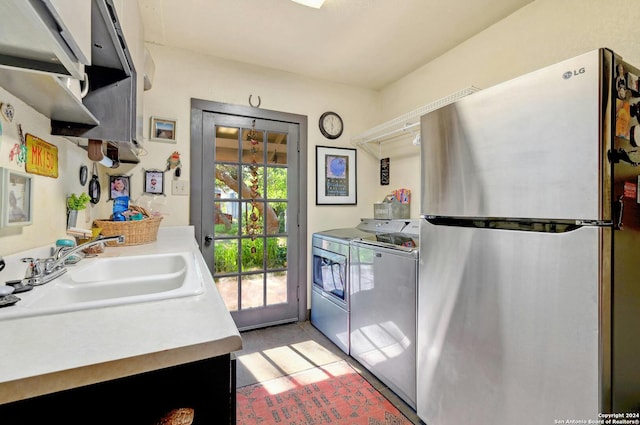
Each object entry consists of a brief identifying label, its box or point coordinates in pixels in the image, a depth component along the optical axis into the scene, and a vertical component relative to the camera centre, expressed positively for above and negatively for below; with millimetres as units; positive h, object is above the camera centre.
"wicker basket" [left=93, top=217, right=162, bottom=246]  1718 -105
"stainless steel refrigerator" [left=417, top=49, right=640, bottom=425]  917 -121
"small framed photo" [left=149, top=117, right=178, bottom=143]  2305 +660
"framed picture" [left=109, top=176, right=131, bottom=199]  2162 +191
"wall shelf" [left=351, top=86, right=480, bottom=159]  2004 +764
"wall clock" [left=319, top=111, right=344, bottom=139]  2938 +905
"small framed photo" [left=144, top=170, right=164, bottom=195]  2287 +239
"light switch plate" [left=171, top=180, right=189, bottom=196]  2374 +205
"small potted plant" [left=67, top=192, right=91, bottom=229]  1405 +24
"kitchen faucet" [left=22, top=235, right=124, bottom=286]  912 -195
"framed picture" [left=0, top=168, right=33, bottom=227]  877 +41
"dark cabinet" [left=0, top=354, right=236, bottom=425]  495 -355
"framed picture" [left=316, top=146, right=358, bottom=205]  2924 +384
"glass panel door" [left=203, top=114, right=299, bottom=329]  2555 -30
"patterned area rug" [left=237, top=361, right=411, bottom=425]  1562 -1101
